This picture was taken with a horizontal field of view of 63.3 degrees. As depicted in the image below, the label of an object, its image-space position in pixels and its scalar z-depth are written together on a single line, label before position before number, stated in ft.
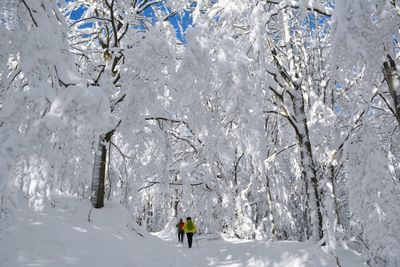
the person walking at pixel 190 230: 43.68
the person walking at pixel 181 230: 51.29
